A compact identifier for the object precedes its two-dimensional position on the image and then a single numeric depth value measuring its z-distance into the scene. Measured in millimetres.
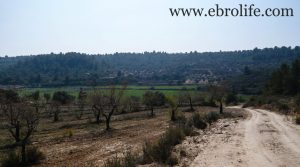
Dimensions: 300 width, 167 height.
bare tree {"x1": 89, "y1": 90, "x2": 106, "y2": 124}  57281
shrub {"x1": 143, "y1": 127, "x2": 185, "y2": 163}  20391
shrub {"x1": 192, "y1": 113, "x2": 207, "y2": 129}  38062
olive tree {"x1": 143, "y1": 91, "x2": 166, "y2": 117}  85562
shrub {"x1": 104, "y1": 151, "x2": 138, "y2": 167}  18947
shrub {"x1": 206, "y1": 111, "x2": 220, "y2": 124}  43744
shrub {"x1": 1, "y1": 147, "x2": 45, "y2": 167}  28234
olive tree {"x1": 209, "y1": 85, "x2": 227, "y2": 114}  74212
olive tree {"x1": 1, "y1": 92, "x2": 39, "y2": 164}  34000
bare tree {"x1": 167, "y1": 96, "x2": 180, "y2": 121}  59200
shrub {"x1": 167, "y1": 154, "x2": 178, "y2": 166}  19295
